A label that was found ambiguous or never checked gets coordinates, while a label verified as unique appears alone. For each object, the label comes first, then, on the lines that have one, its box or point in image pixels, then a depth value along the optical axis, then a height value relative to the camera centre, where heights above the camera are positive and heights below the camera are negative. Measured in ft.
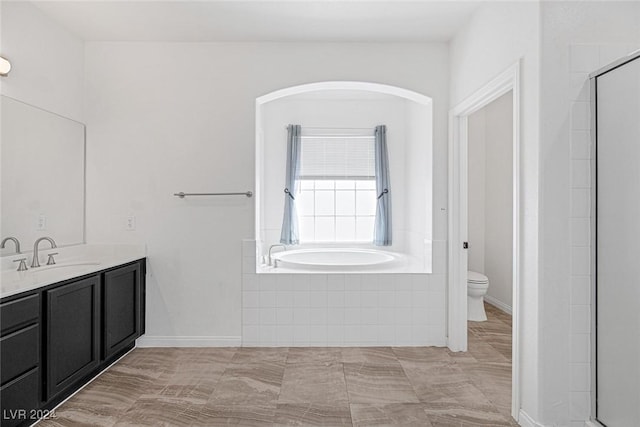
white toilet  13.70 -2.56
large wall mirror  8.96 +0.89
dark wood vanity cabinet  6.64 -2.30
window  16.48 +1.04
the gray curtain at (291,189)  15.87 +0.98
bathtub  15.43 -1.44
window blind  16.47 +2.18
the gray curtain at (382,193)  15.84 +0.85
